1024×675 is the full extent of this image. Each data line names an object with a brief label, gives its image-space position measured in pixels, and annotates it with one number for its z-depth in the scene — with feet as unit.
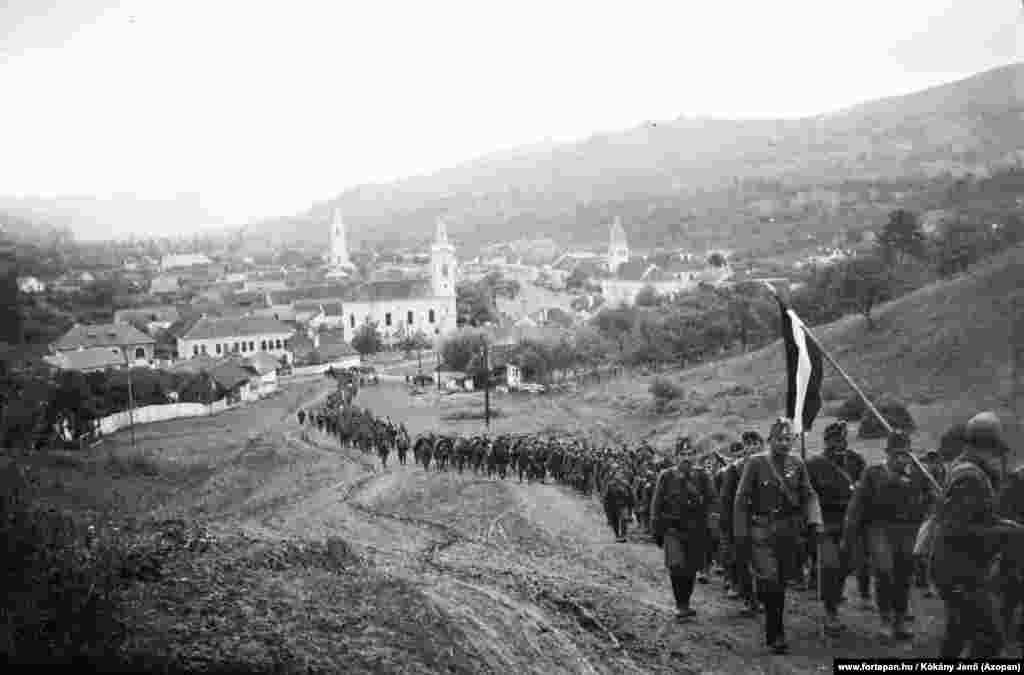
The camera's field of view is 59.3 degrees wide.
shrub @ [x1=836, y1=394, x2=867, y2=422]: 85.73
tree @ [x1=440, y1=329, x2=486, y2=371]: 207.03
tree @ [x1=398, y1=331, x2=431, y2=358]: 267.45
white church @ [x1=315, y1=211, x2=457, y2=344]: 290.97
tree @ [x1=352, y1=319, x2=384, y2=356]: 255.91
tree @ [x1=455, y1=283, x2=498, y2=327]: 310.04
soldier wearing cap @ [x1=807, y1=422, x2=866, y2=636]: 22.04
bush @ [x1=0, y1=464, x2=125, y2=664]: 20.30
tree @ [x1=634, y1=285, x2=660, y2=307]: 278.42
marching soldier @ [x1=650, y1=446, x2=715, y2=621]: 24.81
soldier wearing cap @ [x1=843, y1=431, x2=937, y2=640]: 20.53
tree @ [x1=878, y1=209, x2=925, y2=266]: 181.37
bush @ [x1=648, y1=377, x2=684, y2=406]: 123.44
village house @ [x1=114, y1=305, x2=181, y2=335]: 240.12
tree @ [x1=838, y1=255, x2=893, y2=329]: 125.80
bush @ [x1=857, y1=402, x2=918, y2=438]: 67.21
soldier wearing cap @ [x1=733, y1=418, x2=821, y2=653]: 20.84
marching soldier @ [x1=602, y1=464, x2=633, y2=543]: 43.21
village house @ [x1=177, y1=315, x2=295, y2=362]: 236.84
